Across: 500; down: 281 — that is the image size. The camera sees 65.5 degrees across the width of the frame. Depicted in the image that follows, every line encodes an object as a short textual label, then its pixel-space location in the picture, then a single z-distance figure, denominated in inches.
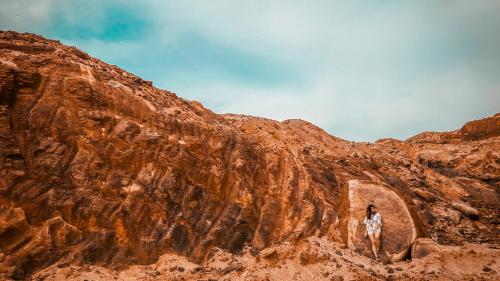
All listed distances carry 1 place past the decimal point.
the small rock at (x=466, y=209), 914.1
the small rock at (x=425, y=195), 957.2
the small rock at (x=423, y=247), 640.4
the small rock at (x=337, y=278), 557.6
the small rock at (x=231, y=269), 592.6
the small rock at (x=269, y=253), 617.9
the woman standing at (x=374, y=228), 689.6
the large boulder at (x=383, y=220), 688.0
